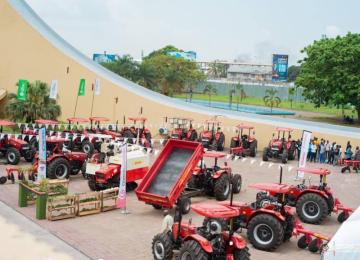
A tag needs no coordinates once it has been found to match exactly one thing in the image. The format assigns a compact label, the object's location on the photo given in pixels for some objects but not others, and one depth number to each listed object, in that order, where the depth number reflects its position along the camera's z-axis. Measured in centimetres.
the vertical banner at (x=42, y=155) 1549
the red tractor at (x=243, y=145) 2533
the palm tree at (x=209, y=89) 6138
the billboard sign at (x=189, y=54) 12526
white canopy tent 826
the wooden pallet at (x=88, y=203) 1371
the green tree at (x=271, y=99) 5432
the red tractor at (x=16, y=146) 2064
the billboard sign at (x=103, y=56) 10434
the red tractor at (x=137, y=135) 2564
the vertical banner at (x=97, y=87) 3023
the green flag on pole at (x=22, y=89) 2479
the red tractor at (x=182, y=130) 2725
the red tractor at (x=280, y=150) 2445
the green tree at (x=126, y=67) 5181
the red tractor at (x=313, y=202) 1380
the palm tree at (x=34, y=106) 2845
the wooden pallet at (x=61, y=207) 1318
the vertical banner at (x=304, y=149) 1918
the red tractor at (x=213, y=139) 2648
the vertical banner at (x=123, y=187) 1412
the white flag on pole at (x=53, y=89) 2584
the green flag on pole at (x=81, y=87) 2888
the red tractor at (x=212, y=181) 1596
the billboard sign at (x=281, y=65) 9200
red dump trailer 1366
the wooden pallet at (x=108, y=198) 1431
